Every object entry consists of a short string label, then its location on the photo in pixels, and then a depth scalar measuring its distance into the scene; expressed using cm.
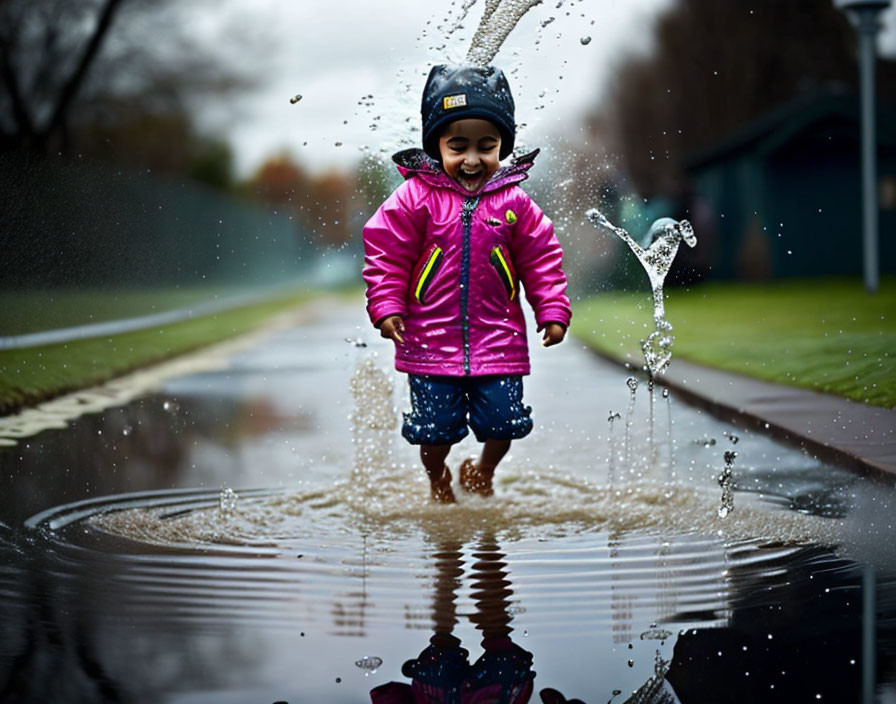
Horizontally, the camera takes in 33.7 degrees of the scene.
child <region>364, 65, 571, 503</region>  578
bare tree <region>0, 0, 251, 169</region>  2823
